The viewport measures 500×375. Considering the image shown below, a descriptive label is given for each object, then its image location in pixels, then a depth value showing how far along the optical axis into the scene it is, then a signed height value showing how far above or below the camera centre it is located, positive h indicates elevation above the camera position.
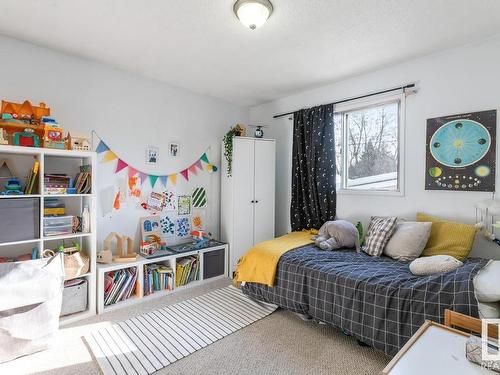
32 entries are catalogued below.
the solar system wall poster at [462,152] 2.29 +0.31
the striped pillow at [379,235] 2.53 -0.47
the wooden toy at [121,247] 2.78 -0.67
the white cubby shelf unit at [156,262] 2.53 -0.93
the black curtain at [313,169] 3.29 +0.21
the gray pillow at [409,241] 2.35 -0.48
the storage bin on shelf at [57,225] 2.27 -0.36
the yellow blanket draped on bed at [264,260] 2.54 -0.73
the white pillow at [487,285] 1.53 -0.57
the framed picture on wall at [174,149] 3.40 +0.45
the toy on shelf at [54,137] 2.24 +0.38
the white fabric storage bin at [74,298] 2.34 -1.00
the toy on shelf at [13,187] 2.13 -0.03
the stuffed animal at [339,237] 2.72 -0.52
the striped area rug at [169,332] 1.87 -1.20
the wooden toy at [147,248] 2.98 -0.71
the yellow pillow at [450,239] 2.21 -0.44
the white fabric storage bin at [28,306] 1.80 -0.85
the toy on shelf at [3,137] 2.06 +0.35
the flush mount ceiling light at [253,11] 1.76 +1.15
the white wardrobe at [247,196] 3.53 -0.14
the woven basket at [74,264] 2.32 -0.69
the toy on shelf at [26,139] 2.16 +0.36
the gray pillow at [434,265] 1.91 -0.55
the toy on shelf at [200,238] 3.36 -0.69
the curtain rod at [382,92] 2.70 +1.00
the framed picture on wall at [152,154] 3.19 +0.35
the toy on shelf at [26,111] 2.17 +0.59
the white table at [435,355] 0.97 -0.64
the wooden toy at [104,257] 2.66 -0.71
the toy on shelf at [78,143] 2.38 +0.36
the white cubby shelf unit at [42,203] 2.12 -0.16
